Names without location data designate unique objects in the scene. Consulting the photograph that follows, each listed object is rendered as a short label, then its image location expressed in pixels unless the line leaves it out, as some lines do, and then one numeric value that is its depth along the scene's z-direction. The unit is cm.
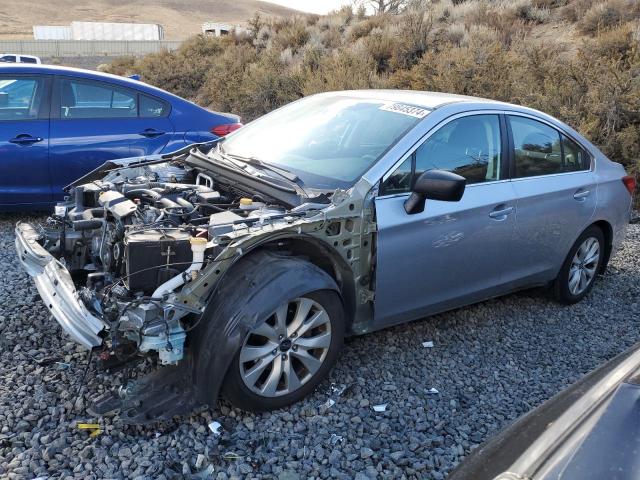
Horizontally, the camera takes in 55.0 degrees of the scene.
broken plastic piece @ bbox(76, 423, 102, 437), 326
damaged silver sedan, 323
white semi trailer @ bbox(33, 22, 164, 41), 5931
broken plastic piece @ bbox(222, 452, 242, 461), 312
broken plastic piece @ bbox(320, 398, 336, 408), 359
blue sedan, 628
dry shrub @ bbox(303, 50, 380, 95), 1346
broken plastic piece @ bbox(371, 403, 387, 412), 363
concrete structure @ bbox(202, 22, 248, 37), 2414
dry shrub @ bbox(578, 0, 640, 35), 1480
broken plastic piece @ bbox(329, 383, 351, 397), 373
